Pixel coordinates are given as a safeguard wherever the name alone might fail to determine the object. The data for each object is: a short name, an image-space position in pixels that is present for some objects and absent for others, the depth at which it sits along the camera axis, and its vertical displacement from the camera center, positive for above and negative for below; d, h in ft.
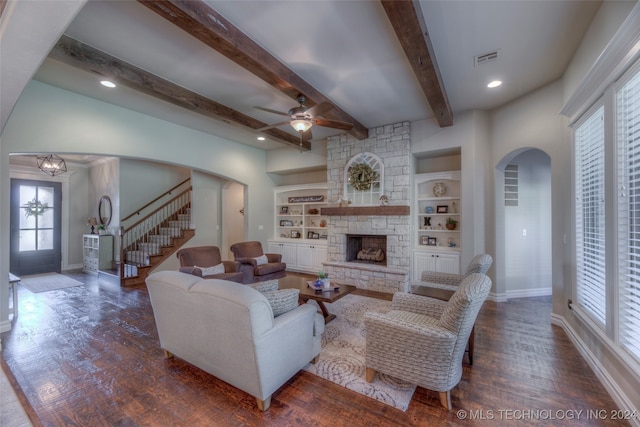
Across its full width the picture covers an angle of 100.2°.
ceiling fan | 10.80 +4.33
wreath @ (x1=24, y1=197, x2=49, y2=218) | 22.49 +0.81
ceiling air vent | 9.84 +6.01
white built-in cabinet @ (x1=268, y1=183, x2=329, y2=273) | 21.76 -0.88
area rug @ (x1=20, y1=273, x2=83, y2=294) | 17.78 -4.69
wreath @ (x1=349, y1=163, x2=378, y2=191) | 17.97 +2.74
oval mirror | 23.95 +0.68
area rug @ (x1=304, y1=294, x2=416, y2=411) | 7.16 -4.72
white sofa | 6.36 -3.06
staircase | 19.49 -1.72
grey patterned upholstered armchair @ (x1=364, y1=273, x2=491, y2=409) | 6.35 -3.18
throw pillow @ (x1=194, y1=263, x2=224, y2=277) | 14.23 -2.89
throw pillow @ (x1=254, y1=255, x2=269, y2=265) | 18.02 -2.92
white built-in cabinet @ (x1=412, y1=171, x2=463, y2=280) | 16.44 -0.29
